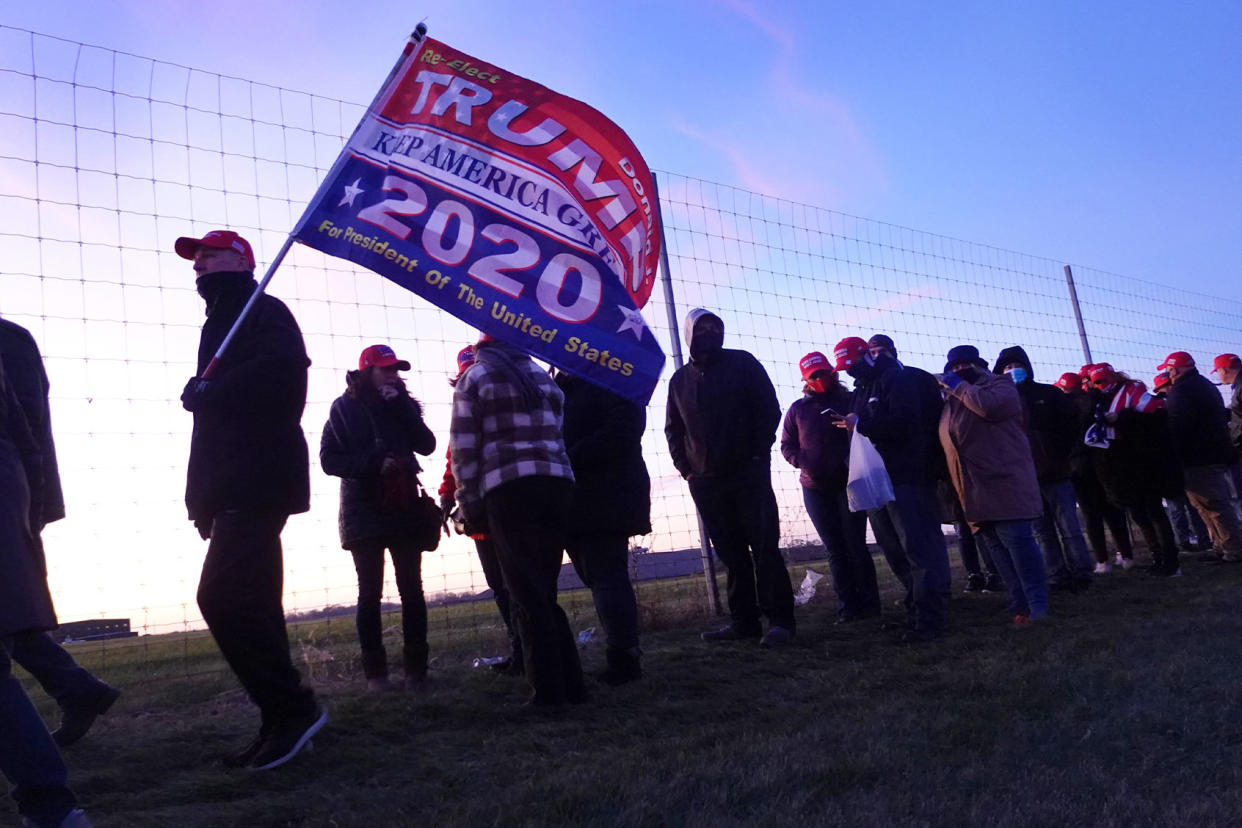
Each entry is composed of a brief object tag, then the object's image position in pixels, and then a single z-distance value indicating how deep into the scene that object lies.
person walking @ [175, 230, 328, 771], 3.56
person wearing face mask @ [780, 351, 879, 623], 7.00
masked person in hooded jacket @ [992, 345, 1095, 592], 8.02
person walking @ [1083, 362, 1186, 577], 8.93
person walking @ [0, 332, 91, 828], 2.67
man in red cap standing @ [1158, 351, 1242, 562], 9.12
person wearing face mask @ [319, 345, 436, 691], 5.11
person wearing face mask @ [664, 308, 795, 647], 5.93
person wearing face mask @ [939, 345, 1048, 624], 6.17
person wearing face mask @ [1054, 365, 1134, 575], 9.41
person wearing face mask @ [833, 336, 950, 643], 5.97
